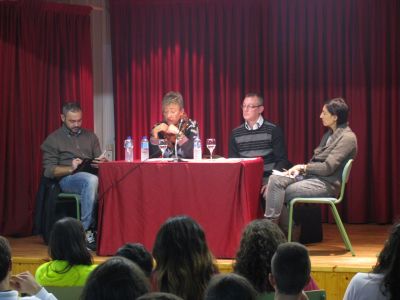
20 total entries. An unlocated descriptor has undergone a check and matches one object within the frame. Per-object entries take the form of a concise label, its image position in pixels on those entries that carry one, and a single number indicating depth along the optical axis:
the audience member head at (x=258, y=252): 4.05
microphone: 7.29
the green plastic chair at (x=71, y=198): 7.71
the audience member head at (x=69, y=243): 4.58
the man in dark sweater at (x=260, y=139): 8.16
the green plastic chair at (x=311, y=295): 3.94
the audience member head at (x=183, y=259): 4.12
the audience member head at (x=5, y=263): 3.59
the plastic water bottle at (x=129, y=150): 7.50
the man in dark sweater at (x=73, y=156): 7.66
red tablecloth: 7.04
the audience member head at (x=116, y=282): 2.80
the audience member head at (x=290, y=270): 3.46
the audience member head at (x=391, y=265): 3.41
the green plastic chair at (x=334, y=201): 7.11
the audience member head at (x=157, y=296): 2.44
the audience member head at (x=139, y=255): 4.13
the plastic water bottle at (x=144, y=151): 7.45
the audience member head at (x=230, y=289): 2.77
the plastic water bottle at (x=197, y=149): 7.38
